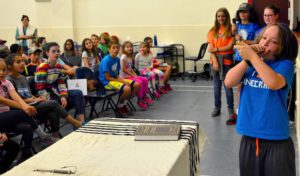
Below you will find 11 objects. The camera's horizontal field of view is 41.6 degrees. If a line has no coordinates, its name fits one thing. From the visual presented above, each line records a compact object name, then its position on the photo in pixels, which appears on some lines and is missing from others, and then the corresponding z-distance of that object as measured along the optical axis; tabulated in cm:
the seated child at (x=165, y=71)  840
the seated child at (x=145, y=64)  757
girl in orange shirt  567
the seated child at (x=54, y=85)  493
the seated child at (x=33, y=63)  611
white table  193
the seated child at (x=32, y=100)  443
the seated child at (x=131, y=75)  684
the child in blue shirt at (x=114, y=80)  624
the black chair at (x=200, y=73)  991
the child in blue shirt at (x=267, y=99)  215
